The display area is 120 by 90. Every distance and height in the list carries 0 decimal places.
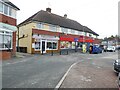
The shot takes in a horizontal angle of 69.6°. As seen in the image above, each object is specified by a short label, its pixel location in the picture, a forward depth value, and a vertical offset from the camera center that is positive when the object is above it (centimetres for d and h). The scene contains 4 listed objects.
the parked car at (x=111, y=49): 2381 -111
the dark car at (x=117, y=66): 526 -131
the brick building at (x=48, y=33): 1443 +219
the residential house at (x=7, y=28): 958 +191
